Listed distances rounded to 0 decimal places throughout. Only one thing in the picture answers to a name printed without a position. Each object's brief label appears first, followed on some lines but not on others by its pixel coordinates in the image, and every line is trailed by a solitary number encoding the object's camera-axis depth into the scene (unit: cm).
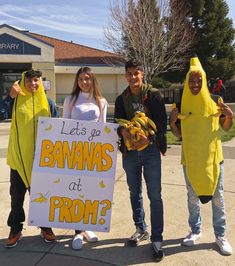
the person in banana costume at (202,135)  388
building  2747
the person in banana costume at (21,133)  420
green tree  2942
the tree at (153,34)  2405
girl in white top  423
